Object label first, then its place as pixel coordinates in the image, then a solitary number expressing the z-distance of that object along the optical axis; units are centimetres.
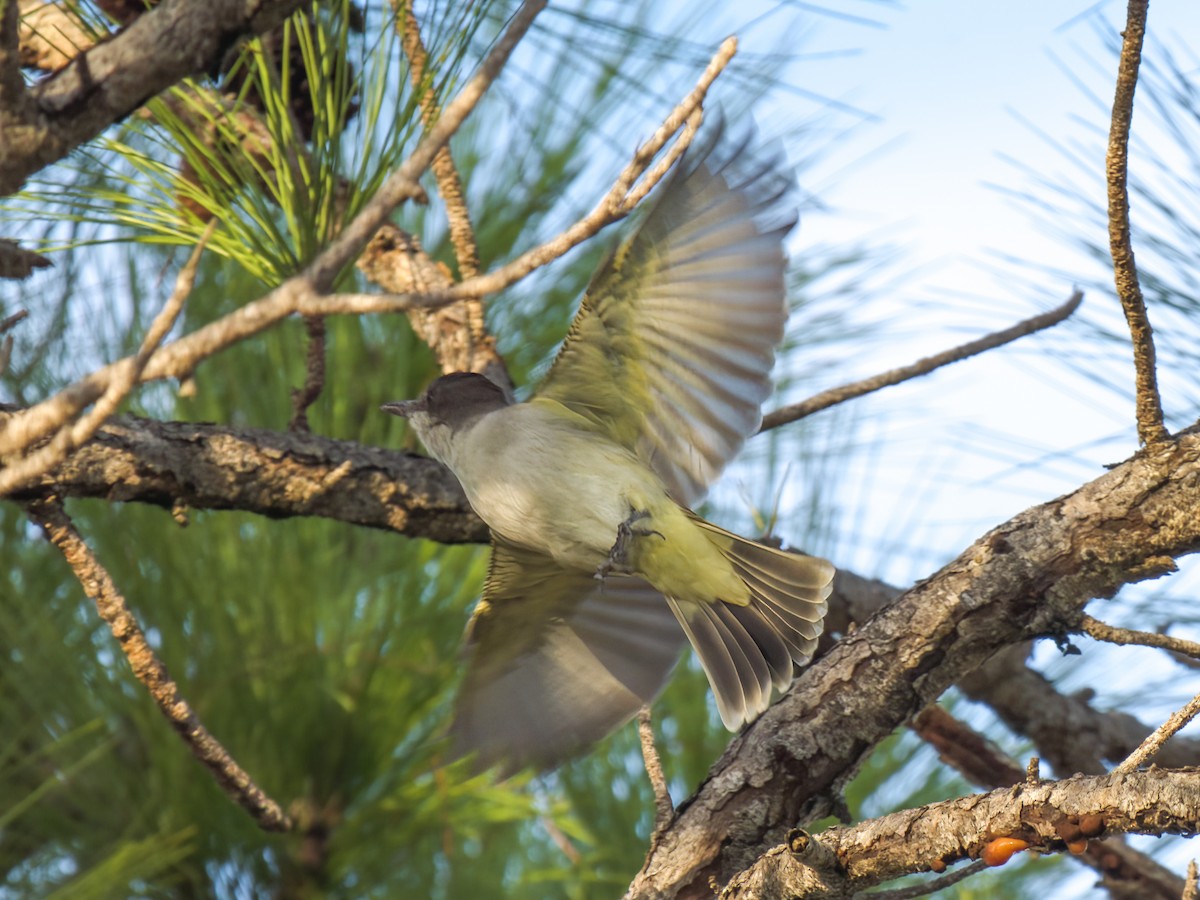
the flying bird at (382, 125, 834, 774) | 891
